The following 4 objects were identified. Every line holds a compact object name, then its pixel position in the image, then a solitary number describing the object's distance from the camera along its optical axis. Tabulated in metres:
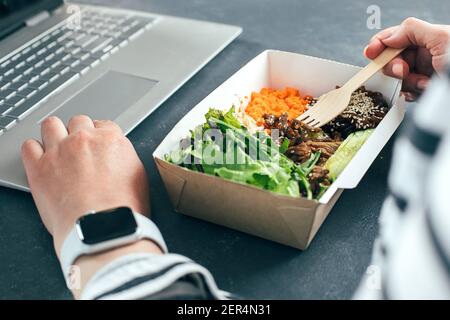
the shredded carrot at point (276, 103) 0.82
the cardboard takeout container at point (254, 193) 0.58
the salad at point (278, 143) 0.62
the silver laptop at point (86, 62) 0.87
